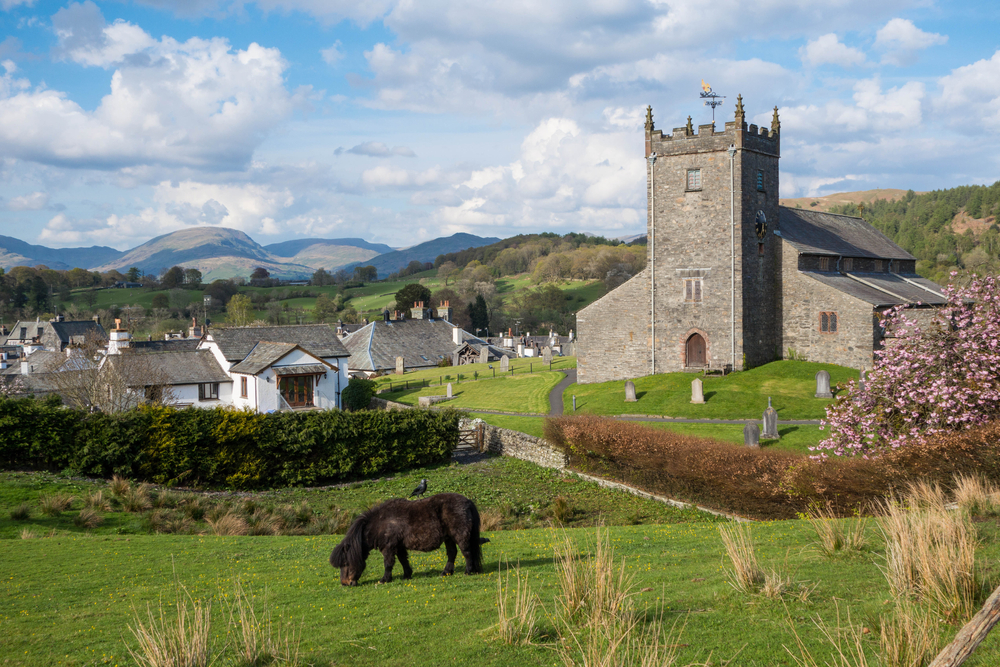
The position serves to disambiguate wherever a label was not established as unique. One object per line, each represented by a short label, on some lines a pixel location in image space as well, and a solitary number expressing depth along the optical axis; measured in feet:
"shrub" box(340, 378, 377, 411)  152.76
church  130.93
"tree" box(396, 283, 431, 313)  348.22
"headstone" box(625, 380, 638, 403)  121.80
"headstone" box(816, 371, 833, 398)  111.86
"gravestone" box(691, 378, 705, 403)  115.24
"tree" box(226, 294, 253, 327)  352.71
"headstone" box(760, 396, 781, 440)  88.84
